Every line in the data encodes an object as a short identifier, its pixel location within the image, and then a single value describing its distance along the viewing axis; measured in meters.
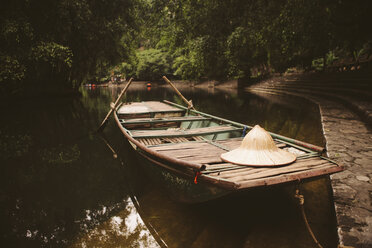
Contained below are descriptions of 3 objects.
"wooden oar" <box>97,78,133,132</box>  7.50
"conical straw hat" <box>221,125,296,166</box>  2.52
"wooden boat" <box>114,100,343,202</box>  2.21
